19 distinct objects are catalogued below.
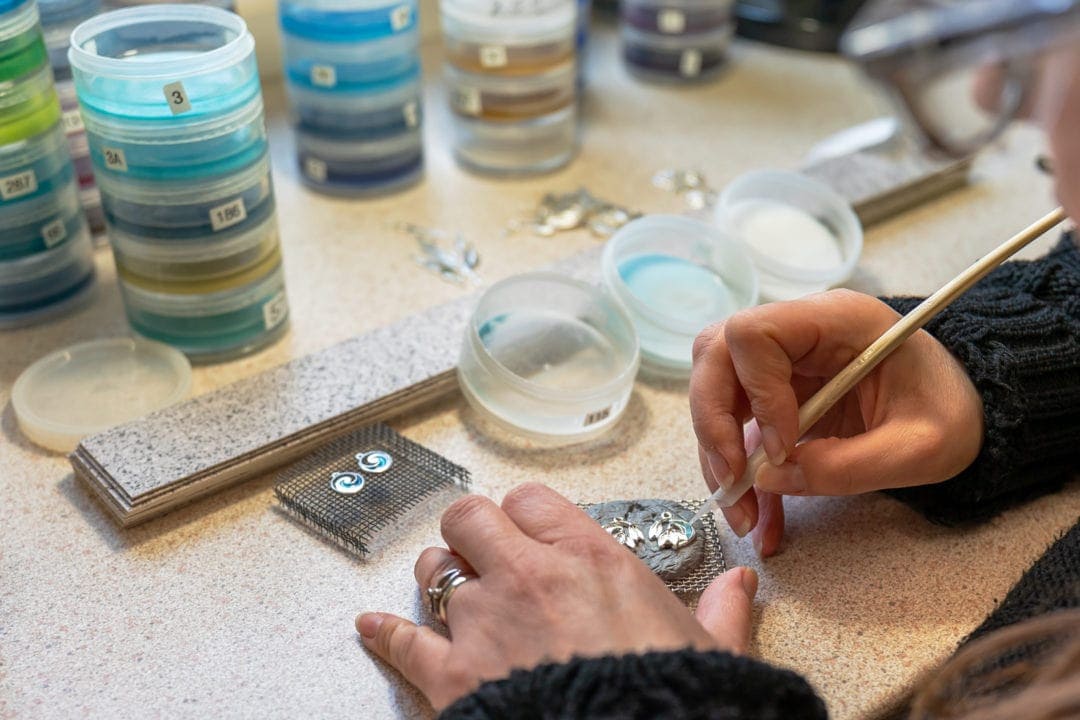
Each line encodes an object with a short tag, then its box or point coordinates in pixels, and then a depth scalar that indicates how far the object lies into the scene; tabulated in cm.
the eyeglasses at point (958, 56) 37
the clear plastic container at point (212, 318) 47
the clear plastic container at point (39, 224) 47
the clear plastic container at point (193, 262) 46
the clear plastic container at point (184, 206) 45
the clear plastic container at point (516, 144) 59
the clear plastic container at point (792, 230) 51
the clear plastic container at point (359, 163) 56
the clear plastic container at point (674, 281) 48
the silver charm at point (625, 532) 42
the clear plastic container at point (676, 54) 66
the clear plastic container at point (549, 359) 45
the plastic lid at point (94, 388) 45
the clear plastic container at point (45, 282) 48
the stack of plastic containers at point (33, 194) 45
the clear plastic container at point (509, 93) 57
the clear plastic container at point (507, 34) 56
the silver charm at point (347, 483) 44
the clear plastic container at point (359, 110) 55
